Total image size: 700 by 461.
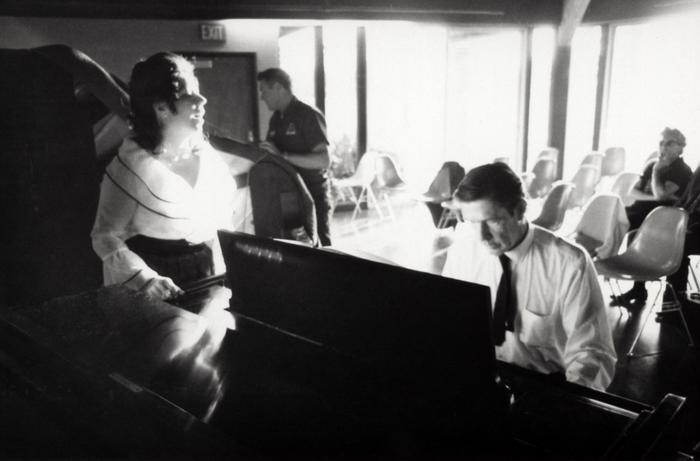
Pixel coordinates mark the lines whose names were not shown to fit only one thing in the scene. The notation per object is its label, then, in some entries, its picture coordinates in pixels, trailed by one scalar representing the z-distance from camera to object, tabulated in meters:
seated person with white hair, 5.31
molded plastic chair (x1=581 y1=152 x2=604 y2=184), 8.20
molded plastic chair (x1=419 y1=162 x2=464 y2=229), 6.98
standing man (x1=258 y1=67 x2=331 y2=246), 4.58
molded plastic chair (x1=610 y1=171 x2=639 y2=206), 6.66
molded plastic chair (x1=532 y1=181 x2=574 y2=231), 5.52
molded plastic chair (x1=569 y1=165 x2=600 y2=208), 6.99
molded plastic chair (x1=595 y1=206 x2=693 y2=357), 4.16
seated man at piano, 2.00
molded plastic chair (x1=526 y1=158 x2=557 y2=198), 7.62
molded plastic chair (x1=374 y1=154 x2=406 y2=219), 7.68
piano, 1.10
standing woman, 1.94
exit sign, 7.71
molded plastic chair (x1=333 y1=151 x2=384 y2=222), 8.27
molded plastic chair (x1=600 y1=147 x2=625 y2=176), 8.60
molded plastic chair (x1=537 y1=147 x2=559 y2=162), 8.84
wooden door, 7.96
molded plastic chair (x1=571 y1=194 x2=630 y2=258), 4.66
